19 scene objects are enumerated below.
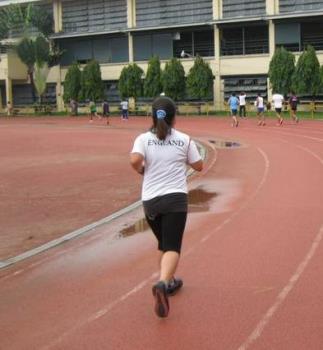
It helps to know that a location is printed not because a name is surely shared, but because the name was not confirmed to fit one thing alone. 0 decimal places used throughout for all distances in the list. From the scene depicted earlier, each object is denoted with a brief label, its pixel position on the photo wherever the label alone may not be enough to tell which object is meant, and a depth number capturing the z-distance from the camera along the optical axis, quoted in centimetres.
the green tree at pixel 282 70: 4631
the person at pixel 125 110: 4709
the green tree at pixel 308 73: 4506
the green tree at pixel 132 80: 5350
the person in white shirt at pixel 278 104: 3586
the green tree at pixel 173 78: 5094
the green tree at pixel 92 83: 5612
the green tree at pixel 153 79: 5209
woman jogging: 583
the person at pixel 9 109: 6226
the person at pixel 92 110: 4772
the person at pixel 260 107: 3775
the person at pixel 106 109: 4462
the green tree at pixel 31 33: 5750
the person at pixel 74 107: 5554
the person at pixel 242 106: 4193
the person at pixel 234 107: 3669
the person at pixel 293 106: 3678
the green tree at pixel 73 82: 5725
